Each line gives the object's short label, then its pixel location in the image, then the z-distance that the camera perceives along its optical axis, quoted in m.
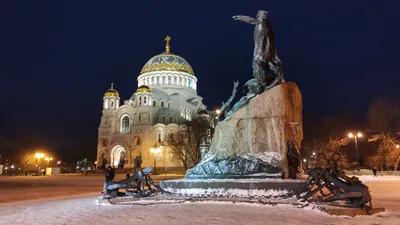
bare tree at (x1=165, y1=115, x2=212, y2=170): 36.19
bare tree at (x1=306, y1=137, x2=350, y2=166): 30.94
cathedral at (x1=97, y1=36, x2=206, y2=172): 57.01
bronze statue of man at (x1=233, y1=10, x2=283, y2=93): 9.13
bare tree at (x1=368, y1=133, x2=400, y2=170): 29.31
